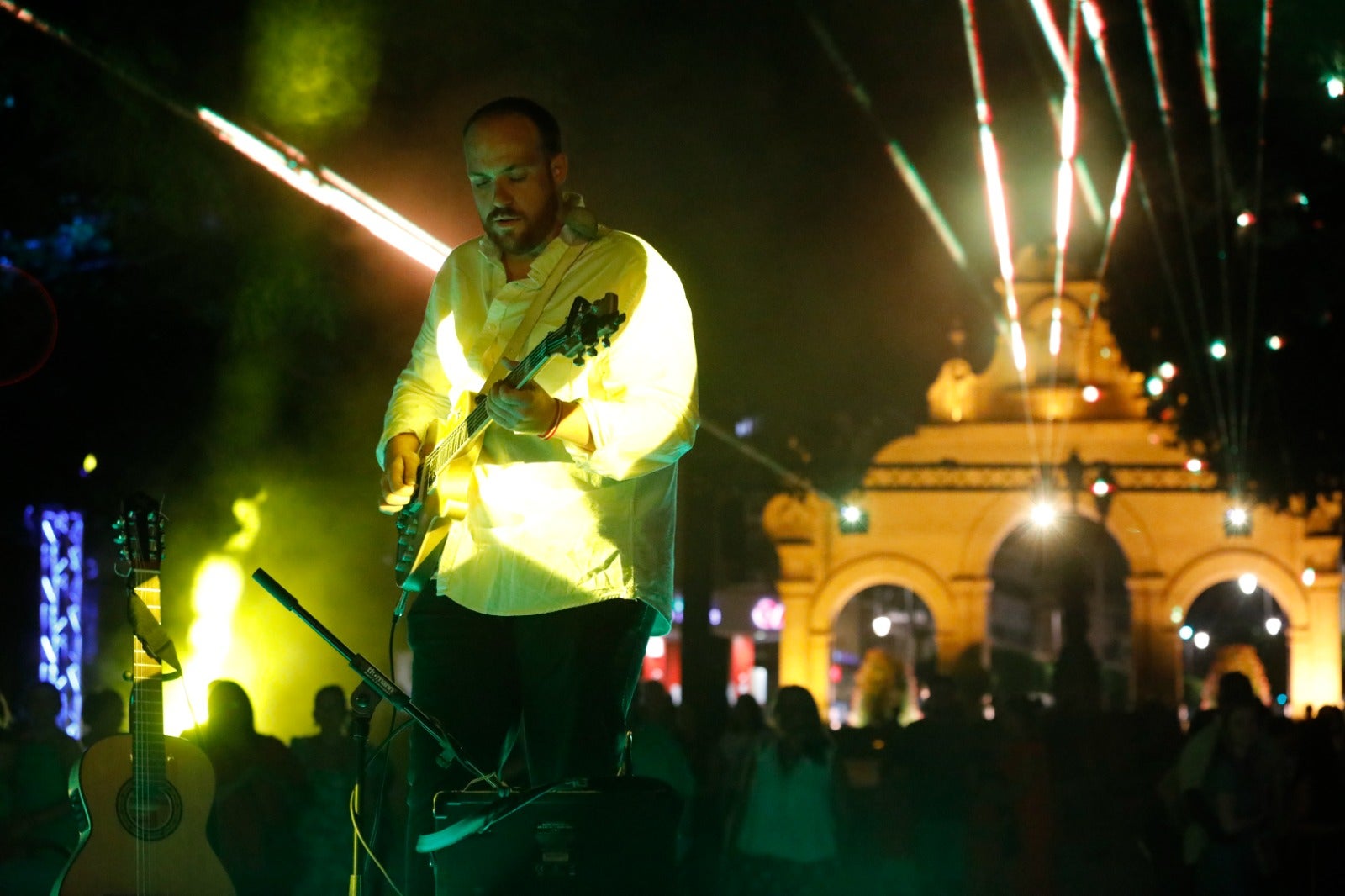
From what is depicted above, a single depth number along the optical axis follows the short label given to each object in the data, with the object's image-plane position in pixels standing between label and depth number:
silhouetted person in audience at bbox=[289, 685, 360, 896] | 7.84
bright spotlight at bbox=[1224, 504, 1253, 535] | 26.12
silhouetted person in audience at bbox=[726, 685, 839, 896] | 9.48
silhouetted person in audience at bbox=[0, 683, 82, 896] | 7.03
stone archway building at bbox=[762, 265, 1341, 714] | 39.06
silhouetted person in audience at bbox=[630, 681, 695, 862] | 9.75
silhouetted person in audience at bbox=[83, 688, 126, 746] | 9.13
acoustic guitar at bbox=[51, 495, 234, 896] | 4.75
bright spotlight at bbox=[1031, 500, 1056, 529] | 33.56
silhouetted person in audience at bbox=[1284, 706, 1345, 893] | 9.96
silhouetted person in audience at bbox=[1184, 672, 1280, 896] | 9.30
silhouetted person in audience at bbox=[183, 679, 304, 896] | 7.48
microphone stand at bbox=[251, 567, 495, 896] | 3.50
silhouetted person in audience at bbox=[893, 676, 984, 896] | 11.12
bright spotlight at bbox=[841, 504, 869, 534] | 31.64
